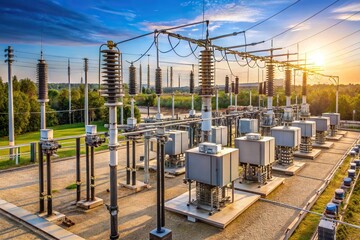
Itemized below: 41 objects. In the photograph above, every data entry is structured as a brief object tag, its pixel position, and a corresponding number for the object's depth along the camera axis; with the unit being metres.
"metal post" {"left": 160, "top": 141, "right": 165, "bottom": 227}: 7.33
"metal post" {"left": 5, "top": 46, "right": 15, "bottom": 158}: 17.09
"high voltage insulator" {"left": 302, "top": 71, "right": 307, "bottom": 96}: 24.98
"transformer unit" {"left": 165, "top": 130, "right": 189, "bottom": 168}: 13.71
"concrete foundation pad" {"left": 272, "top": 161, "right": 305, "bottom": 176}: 13.92
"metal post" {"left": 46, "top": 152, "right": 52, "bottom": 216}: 8.77
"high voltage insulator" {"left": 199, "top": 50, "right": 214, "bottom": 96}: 8.96
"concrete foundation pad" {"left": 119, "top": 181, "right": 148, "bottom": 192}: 11.41
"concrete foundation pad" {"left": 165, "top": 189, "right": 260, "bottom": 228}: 8.52
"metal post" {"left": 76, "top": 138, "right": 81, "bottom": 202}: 9.63
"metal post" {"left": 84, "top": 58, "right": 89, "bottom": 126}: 18.89
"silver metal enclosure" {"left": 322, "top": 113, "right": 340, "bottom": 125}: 24.54
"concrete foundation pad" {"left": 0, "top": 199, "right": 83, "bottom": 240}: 7.77
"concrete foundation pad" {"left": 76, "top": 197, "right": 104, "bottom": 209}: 9.61
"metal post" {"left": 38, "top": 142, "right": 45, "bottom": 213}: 8.85
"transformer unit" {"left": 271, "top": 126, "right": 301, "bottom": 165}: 14.41
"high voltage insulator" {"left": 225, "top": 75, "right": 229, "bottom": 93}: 30.36
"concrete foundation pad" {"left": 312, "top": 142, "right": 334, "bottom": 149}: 20.66
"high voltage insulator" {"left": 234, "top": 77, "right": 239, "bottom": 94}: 25.79
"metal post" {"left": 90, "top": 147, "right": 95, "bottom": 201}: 9.84
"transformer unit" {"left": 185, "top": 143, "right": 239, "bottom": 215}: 8.75
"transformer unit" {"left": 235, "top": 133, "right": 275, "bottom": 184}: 11.27
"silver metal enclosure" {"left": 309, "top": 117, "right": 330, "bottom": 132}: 20.97
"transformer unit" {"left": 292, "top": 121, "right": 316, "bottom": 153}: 17.89
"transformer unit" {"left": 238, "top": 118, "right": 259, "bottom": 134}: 19.56
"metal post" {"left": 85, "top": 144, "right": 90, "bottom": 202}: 9.88
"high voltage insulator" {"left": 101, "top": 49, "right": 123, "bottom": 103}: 6.57
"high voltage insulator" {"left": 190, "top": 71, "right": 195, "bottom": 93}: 24.07
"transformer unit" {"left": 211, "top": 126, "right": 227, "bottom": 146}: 16.69
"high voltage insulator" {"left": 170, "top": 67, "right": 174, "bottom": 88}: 27.05
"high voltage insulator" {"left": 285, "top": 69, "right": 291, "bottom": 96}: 18.69
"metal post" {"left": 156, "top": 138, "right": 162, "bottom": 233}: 7.05
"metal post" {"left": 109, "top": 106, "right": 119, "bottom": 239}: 6.54
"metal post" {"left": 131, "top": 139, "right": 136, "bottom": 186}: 11.41
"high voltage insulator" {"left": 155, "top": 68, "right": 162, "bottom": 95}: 16.56
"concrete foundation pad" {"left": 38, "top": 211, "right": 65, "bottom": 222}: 8.71
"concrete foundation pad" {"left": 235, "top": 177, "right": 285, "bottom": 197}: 11.01
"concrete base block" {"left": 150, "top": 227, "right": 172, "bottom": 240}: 6.94
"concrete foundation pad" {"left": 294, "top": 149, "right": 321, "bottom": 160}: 17.31
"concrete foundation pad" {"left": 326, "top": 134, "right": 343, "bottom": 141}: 23.76
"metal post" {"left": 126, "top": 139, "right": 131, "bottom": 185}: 11.72
